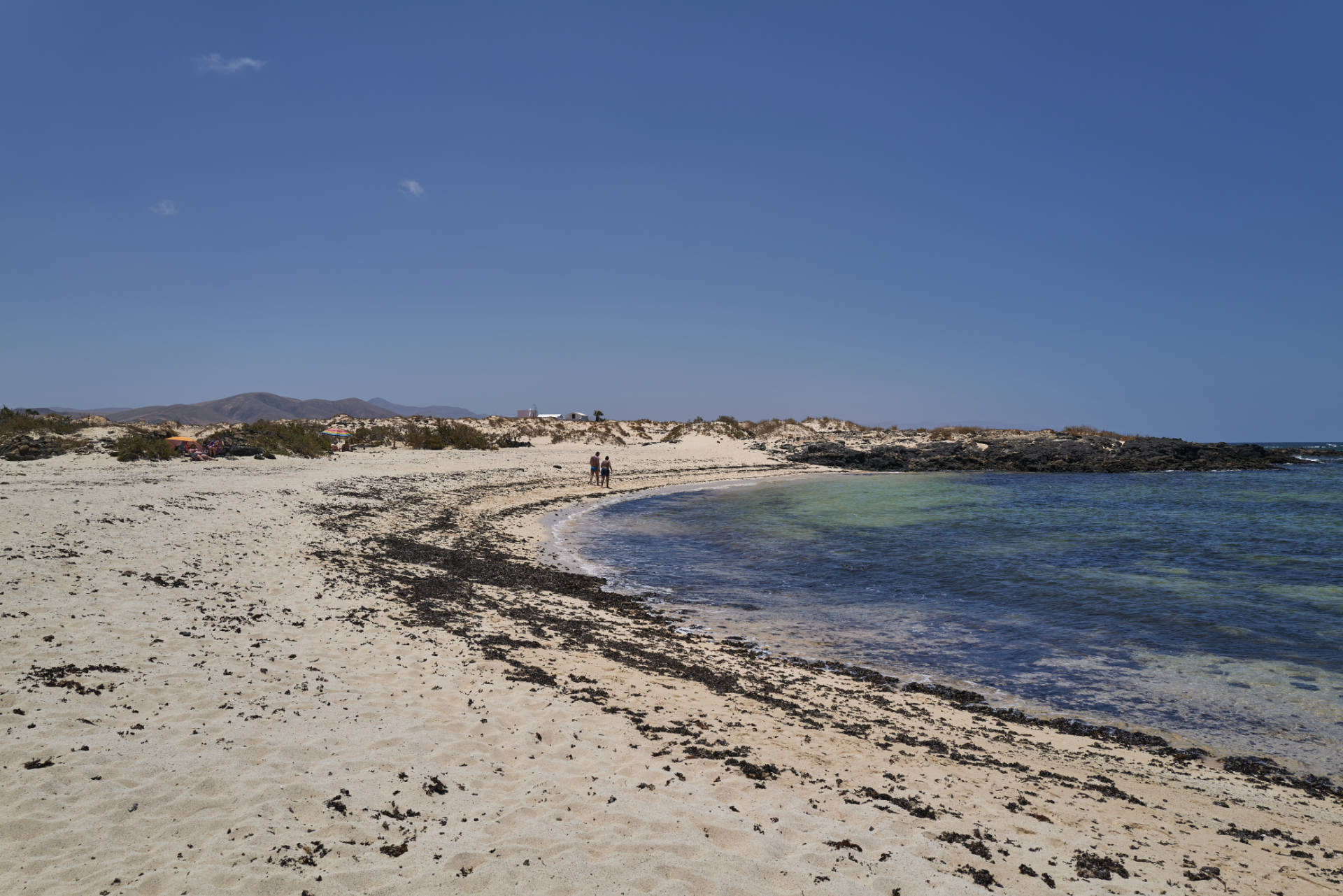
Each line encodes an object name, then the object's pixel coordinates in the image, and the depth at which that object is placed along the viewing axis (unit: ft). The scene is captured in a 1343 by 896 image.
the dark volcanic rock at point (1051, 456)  155.45
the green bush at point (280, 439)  103.14
